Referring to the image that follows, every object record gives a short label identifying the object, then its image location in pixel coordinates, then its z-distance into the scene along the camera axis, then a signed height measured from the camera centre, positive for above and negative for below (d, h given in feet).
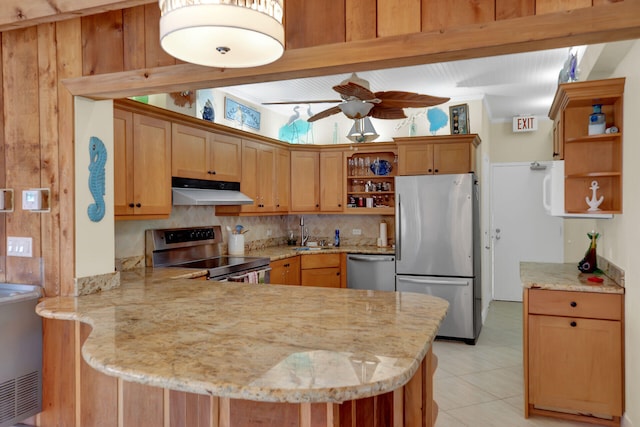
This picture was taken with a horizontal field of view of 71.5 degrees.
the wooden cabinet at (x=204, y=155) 12.17 +1.71
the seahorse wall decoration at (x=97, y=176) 8.18 +0.68
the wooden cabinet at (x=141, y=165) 10.19 +1.15
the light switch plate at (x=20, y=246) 8.23 -0.62
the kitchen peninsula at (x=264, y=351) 4.00 -1.49
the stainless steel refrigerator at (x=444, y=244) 15.19 -1.18
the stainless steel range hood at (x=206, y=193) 11.98 +0.56
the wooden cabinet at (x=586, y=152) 9.48 +1.29
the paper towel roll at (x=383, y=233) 18.47 -0.94
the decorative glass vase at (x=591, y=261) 10.83 -1.28
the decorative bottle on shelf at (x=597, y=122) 9.58 +1.89
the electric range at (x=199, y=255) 12.25 -1.30
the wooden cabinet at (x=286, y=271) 15.24 -2.16
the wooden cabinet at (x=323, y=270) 17.16 -2.32
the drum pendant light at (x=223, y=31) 3.94 +1.75
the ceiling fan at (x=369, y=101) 9.72 +2.59
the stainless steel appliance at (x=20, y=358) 7.37 -2.46
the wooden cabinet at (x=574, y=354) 9.11 -3.08
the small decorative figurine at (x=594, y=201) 9.90 +0.18
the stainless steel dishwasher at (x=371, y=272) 16.63 -2.34
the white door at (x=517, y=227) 21.22 -0.86
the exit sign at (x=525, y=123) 20.86 +4.05
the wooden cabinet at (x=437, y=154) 15.84 +2.03
